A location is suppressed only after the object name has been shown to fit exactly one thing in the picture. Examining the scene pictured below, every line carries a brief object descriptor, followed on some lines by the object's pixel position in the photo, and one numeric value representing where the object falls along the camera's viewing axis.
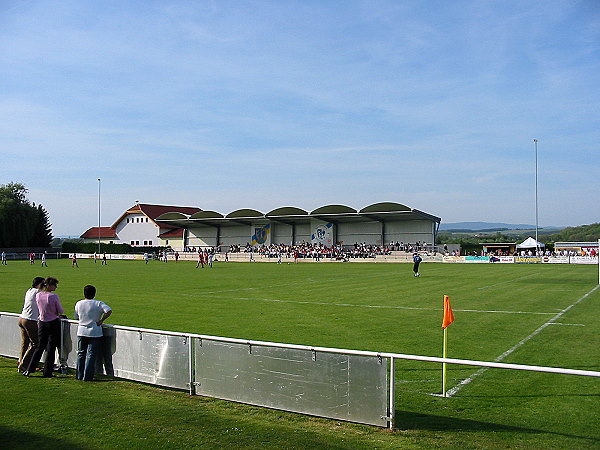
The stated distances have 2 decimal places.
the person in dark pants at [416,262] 36.97
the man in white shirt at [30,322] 9.96
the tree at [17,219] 85.38
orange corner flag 9.19
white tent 83.95
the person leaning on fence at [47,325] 9.77
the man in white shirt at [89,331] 9.30
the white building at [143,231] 101.06
